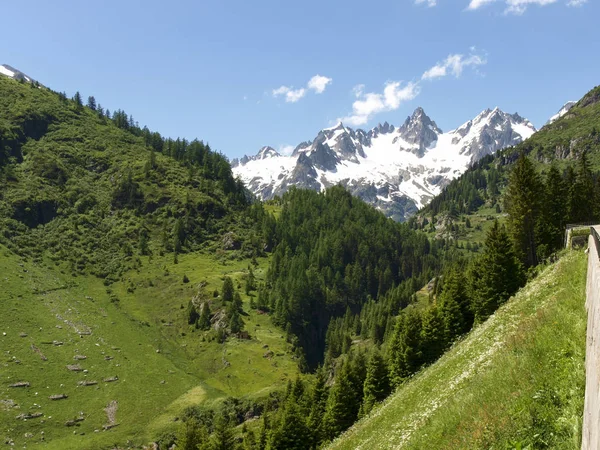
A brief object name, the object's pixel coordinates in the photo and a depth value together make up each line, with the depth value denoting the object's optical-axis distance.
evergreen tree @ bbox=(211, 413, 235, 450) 69.31
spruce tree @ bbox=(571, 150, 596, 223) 76.06
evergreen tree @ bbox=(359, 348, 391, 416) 73.91
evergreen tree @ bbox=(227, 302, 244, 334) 164.50
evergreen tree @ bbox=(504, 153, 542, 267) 70.25
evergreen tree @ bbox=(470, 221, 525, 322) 63.16
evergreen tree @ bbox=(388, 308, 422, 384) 70.94
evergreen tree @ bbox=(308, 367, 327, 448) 74.31
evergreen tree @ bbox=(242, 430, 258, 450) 81.38
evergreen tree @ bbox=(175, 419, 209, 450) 68.69
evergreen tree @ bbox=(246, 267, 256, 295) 194.38
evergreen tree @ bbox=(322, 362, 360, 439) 74.44
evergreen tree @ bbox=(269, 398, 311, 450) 68.81
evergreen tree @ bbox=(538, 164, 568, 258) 72.50
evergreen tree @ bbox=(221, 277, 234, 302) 177.95
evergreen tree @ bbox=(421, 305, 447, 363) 71.69
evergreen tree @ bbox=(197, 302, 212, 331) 167.50
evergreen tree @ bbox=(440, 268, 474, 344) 72.38
